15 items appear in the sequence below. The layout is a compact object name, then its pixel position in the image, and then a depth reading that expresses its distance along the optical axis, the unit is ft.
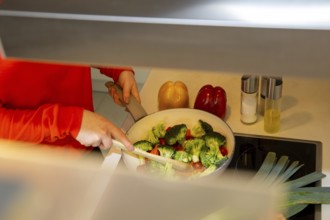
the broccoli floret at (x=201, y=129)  4.17
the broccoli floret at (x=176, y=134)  4.08
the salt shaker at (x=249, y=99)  4.17
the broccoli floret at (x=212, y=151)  3.83
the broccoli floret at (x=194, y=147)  3.94
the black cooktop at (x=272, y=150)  3.98
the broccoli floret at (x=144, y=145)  4.04
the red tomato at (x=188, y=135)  4.22
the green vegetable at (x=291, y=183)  3.56
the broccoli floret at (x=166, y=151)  3.94
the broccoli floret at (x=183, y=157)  3.92
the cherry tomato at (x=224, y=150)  3.97
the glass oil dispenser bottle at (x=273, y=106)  4.01
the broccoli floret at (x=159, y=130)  4.21
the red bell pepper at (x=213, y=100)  4.41
